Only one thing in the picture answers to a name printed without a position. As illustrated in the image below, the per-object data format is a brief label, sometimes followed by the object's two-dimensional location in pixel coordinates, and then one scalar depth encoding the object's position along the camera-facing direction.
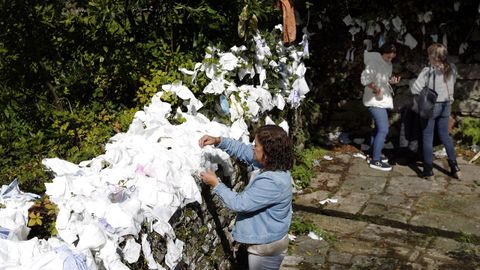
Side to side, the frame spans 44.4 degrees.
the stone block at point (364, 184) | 6.66
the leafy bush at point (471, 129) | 7.75
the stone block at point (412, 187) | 6.57
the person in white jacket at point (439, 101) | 6.64
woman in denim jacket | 3.50
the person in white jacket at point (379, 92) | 7.06
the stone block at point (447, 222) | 5.62
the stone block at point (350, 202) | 6.17
